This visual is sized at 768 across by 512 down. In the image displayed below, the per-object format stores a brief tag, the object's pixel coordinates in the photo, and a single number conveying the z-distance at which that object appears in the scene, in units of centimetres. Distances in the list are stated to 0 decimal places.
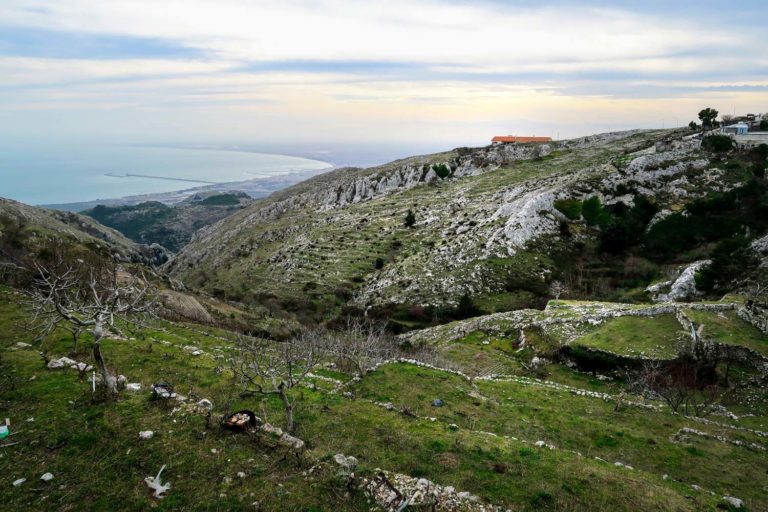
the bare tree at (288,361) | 1405
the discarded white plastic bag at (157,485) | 1024
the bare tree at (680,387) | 2314
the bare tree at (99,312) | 1236
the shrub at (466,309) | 5170
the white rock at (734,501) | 1277
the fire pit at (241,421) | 1287
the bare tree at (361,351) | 2478
